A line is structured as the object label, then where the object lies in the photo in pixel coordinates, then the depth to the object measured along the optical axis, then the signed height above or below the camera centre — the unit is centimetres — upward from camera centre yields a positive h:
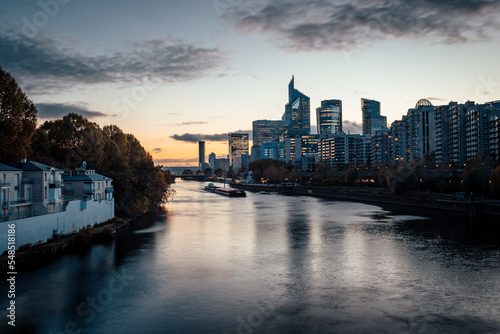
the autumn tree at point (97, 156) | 5462 +267
